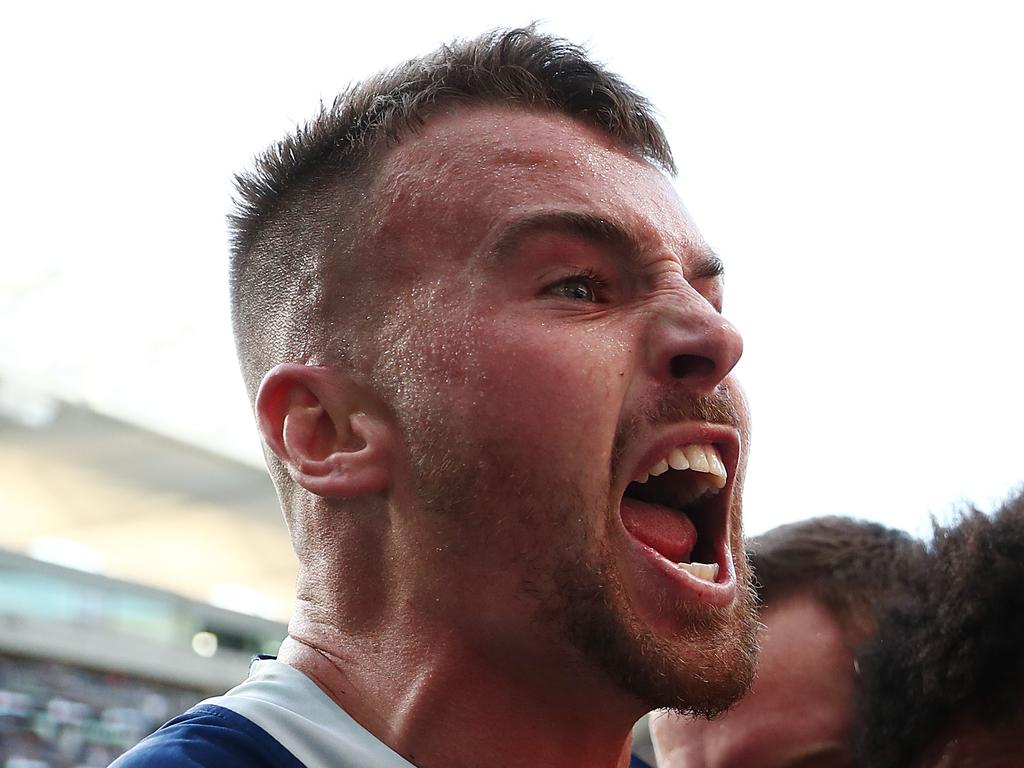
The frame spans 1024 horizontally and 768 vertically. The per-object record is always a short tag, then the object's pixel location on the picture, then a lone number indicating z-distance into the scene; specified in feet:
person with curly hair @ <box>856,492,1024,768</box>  3.35
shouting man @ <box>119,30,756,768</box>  3.20
